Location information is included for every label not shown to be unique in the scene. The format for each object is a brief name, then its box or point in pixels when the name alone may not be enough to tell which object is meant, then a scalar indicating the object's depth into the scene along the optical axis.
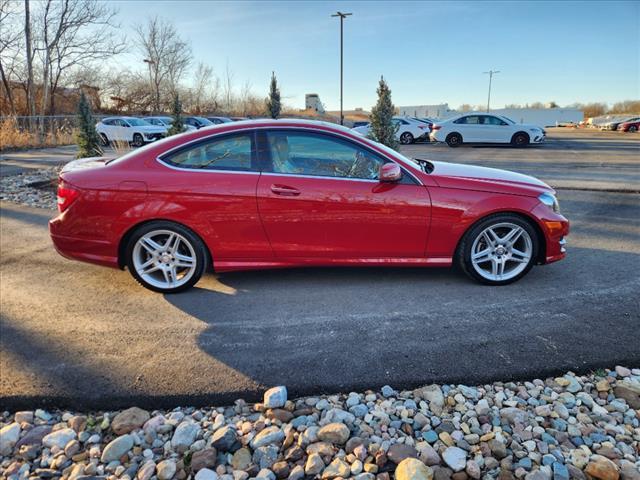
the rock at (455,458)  2.01
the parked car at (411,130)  23.75
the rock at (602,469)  1.93
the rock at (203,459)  2.06
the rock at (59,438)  2.21
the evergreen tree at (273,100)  21.14
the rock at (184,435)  2.18
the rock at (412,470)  1.94
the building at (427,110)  68.06
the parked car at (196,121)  26.67
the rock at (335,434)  2.19
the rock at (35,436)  2.23
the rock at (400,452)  2.07
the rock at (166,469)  2.02
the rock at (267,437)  2.18
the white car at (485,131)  20.08
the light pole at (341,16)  30.69
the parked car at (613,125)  37.82
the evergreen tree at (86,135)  9.89
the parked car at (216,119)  29.19
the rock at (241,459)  2.06
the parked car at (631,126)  36.72
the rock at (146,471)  2.01
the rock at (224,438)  2.16
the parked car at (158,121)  24.98
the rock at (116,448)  2.13
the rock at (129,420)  2.30
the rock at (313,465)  2.01
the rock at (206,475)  1.99
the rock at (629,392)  2.43
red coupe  3.76
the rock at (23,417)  2.40
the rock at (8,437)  2.20
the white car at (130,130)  22.39
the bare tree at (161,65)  47.25
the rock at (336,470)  1.98
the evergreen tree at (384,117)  9.91
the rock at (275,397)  2.45
